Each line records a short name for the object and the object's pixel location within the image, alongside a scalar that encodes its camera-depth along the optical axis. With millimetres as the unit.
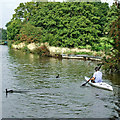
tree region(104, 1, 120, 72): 21366
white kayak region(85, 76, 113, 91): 17734
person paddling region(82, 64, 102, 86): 18812
